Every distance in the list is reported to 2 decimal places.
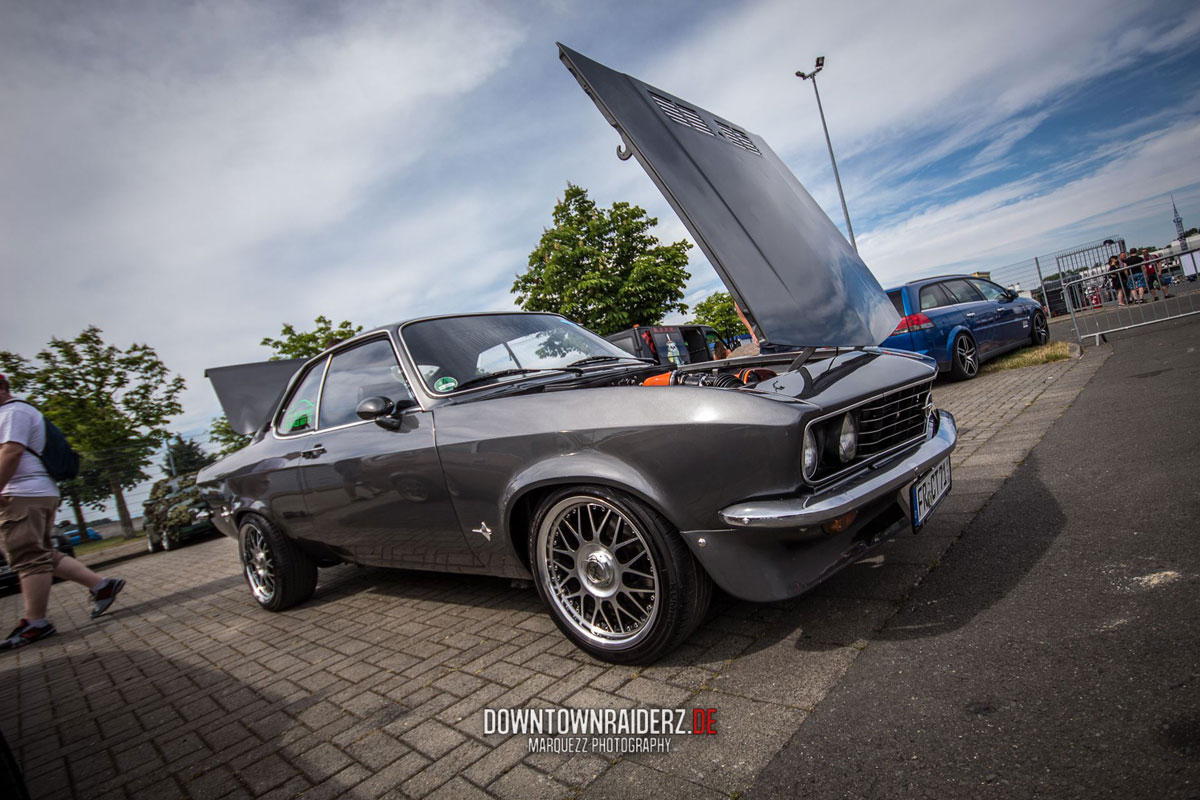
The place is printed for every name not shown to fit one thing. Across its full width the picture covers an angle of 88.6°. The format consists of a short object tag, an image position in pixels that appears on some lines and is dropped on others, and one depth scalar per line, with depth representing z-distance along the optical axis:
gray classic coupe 2.07
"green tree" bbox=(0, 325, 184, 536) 19.22
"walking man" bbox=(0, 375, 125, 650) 4.77
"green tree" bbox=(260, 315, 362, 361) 27.66
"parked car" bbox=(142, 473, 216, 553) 12.09
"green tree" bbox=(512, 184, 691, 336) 25.84
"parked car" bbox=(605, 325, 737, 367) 12.56
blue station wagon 8.43
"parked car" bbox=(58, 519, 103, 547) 11.15
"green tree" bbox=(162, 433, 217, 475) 14.42
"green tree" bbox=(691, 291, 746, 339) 43.84
